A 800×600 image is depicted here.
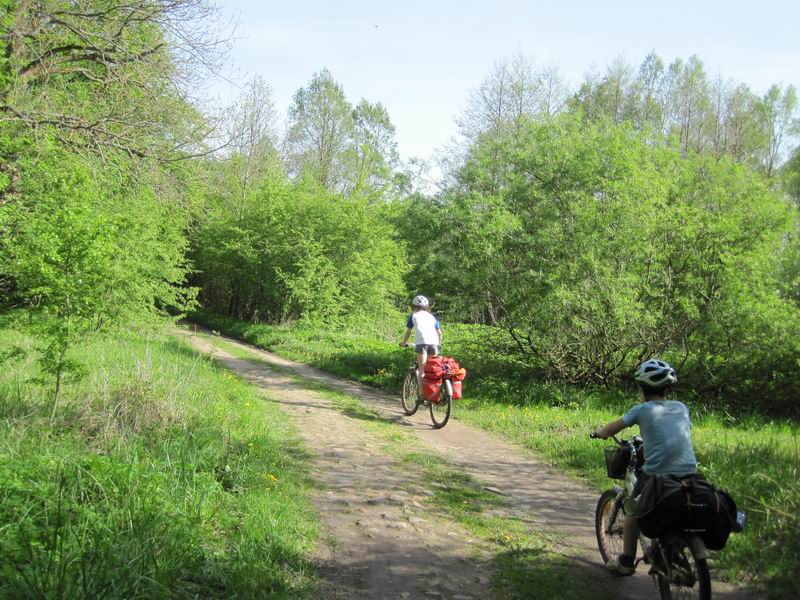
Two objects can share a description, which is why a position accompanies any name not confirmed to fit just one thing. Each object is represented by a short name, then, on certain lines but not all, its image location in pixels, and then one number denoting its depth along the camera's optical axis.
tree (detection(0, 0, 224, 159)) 12.13
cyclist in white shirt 10.41
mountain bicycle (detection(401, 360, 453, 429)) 9.68
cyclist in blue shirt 3.91
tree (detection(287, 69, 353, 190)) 45.16
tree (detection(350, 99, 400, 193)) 46.50
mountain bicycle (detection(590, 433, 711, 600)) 3.59
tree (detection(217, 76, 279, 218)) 33.78
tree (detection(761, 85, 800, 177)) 33.31
